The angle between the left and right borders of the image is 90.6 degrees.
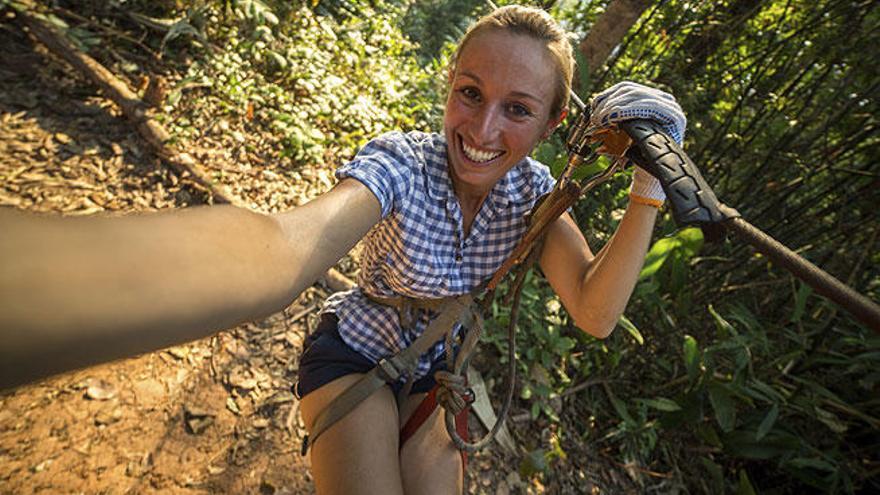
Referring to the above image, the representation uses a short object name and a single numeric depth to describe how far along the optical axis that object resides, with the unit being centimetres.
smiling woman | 75
